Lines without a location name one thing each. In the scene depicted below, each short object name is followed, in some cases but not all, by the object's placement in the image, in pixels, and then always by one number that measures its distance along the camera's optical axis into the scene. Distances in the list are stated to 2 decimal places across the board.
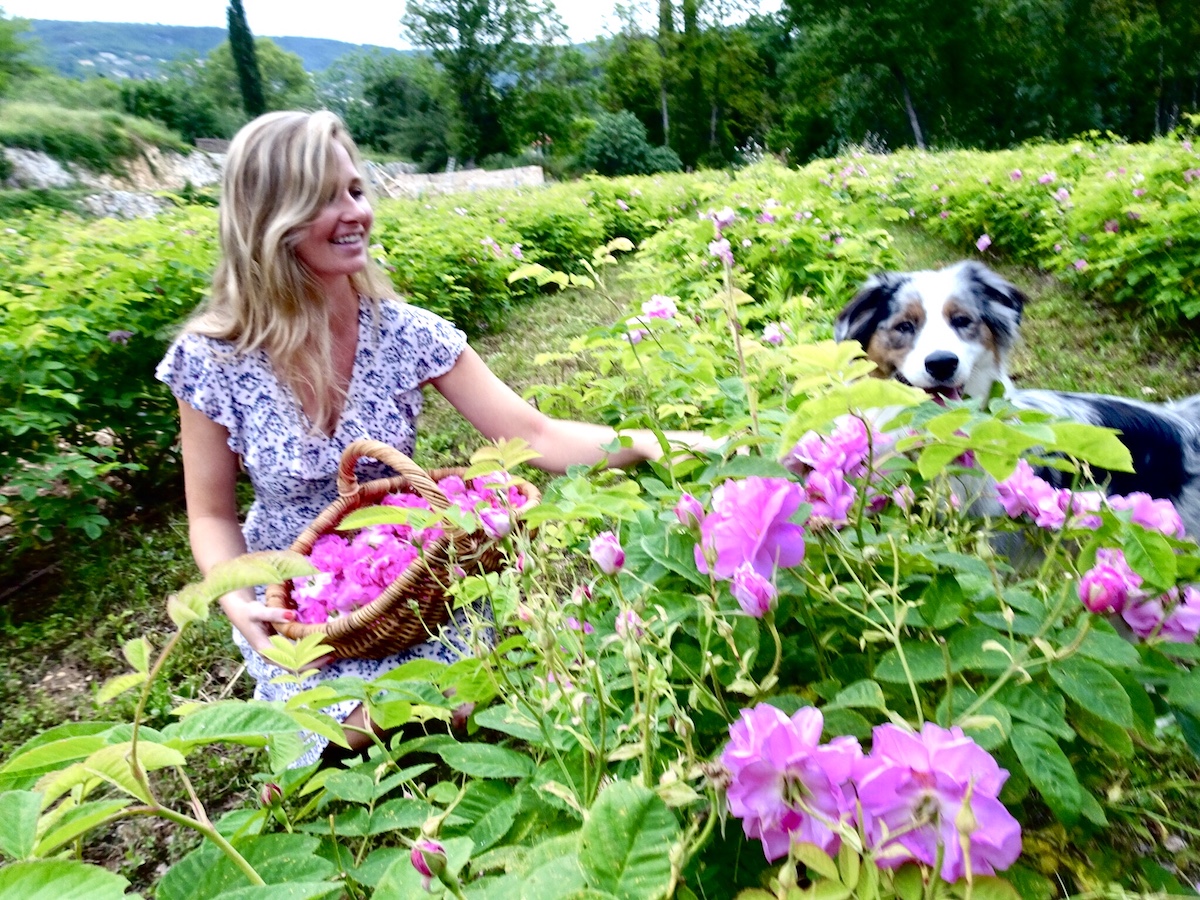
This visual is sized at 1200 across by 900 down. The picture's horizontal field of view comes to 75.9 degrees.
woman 2.04
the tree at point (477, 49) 42.50
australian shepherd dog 2.20
